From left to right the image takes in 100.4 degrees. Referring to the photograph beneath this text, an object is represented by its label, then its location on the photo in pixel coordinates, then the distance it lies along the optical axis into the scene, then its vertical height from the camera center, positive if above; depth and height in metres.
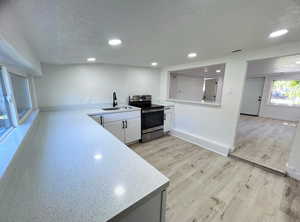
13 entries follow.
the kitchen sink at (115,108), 2.84 -0.43
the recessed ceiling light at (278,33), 1.32 +0.65
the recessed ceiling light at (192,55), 2.18 +0.66
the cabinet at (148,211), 0.54 -0.58
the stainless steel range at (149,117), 3.09 -0.69
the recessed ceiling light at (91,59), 2.23 +0.55
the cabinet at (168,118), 3.49 -0.77
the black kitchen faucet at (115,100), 3.08 -0.25
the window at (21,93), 1.58 -0.07
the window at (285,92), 5.01 +0.01
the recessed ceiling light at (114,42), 1.42 +0.56
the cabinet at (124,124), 2.53 -0.73
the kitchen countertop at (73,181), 0.49 -0.48
